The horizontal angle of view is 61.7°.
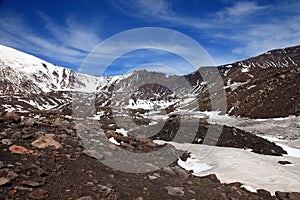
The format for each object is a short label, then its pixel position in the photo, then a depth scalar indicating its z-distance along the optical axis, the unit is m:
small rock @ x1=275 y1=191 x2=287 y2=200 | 8.81
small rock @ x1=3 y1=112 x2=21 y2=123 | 10.51
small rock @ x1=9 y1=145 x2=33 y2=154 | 7.59
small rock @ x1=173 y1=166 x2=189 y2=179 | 9.43
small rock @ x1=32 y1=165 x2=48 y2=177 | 6.45
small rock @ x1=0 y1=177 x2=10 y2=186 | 5.71
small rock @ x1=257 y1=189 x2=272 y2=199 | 8.84
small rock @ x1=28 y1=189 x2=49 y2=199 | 5.59
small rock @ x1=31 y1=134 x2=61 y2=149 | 8.39
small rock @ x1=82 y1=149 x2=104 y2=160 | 8.70
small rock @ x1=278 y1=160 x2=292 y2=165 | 14.30
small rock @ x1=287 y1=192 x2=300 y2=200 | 8.70
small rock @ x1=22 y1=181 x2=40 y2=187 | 5.92
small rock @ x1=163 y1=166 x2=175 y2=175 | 9.45
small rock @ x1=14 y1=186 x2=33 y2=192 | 5.72
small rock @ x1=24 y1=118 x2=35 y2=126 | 10.45
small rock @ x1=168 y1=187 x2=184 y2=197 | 7.24
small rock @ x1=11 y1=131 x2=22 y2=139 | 8.71
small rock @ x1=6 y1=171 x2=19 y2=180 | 6.02
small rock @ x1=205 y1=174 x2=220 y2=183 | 9.88
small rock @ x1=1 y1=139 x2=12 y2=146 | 8.01
